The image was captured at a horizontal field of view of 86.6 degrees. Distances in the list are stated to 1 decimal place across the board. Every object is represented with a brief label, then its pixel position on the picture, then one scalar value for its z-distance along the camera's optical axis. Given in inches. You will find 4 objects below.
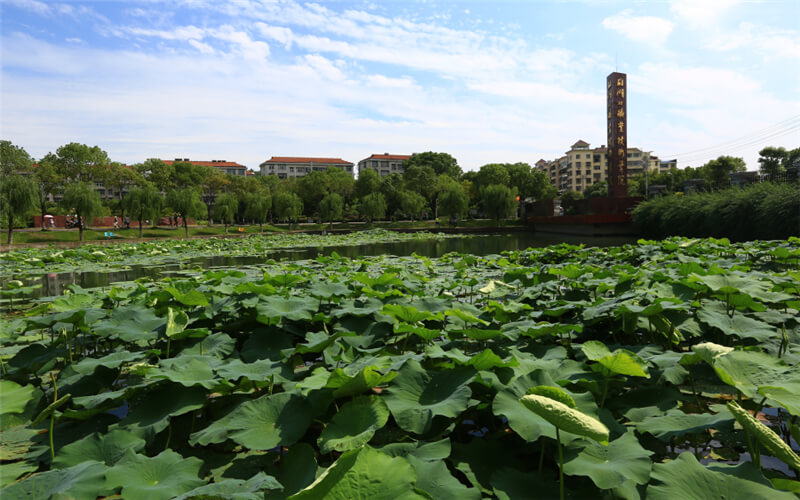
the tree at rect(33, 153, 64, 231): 1212.5
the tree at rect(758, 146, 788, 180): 1407.7
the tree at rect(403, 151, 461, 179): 2065.7
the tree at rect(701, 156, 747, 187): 1471.5
